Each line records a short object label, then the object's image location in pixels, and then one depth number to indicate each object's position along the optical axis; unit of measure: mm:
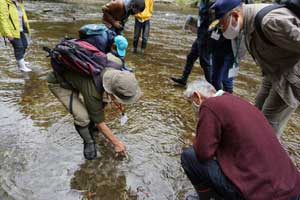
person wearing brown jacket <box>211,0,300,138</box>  1725
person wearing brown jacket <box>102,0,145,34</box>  2628
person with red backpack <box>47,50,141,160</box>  2053
